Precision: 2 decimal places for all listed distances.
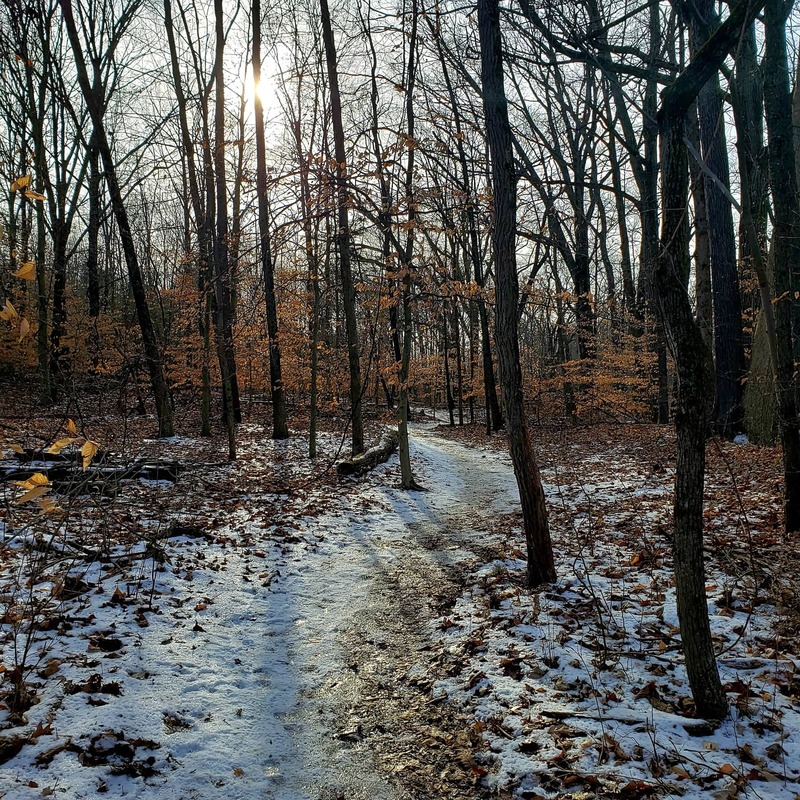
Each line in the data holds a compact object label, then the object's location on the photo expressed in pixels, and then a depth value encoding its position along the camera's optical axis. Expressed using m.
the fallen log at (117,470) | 5.24
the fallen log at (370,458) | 11.08
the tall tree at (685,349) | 2.73
